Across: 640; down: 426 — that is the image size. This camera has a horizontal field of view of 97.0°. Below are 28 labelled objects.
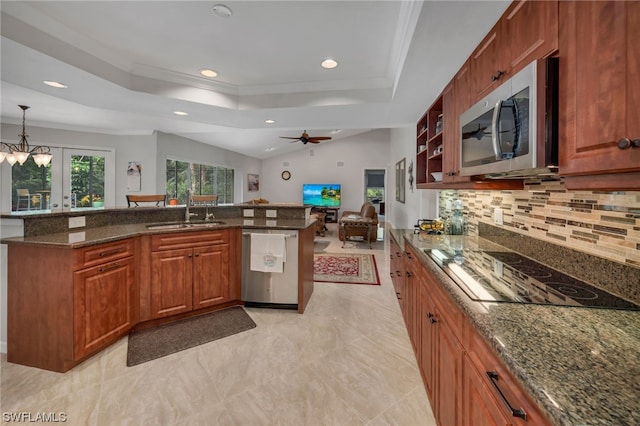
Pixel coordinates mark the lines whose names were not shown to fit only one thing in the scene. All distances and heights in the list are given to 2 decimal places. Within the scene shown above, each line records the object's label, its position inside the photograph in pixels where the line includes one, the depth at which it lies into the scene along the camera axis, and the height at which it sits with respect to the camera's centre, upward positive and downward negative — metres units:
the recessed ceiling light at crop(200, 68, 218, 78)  3.09 +1.50
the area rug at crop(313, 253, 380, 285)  4.26 -1.03
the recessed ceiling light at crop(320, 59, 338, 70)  2.84 +1.48
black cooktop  1.11 -0.35
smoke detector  2.00 +1.42
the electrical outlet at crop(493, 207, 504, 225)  2.15 -0.06
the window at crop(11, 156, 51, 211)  4.76 +0.37
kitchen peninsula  2.02 -0.57
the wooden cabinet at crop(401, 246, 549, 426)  0.79 -0.60
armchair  6.77 -0.47
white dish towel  3.01 -0.47
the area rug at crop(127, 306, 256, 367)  2.28 -1.15
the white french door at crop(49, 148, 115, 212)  5.19 +0.55
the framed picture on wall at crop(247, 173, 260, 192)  9.98 +0.93
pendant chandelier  3.87 +0.76
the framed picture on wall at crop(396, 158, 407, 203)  6.17 +0.72
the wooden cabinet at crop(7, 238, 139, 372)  2.01 -0.71
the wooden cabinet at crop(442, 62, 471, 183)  2.09 +0.74
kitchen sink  2.95 -0.19
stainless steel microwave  1.09 +0.37
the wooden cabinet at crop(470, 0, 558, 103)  1.14 +0.81
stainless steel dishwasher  3.07 -0.82
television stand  9.90 -0.17
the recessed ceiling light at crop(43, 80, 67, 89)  2.76 +1.23
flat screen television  10.06 +0.50
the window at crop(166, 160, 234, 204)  6.49 +0.73
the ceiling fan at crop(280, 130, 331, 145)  6.35 +1.62
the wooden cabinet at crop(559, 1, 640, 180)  0.76 +0.37
